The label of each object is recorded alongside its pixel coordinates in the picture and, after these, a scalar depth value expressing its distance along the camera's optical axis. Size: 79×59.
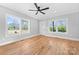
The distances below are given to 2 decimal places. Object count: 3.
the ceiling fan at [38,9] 2.51
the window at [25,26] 2.73
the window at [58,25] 2.63
